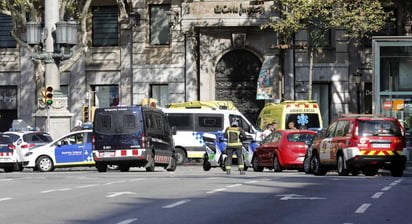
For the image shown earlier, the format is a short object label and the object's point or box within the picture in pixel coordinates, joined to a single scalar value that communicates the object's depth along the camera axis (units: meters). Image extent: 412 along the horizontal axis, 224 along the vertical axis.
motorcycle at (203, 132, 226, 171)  37.97
